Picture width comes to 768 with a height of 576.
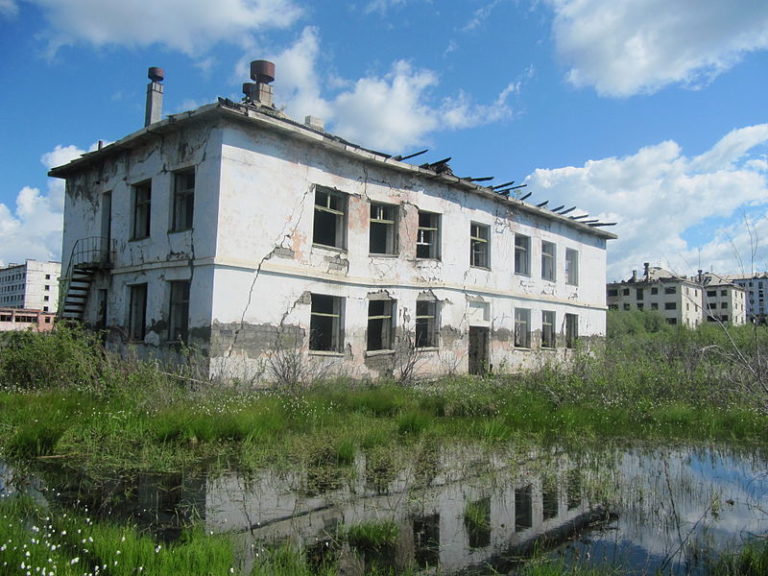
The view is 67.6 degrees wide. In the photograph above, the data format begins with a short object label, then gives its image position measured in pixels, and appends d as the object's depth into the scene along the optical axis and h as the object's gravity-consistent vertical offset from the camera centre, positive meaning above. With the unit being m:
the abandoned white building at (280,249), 12.88 +2.26
